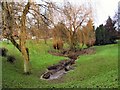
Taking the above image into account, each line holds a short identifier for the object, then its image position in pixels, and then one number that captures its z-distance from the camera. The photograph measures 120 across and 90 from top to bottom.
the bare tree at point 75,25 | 7.68
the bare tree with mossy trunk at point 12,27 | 4.19
